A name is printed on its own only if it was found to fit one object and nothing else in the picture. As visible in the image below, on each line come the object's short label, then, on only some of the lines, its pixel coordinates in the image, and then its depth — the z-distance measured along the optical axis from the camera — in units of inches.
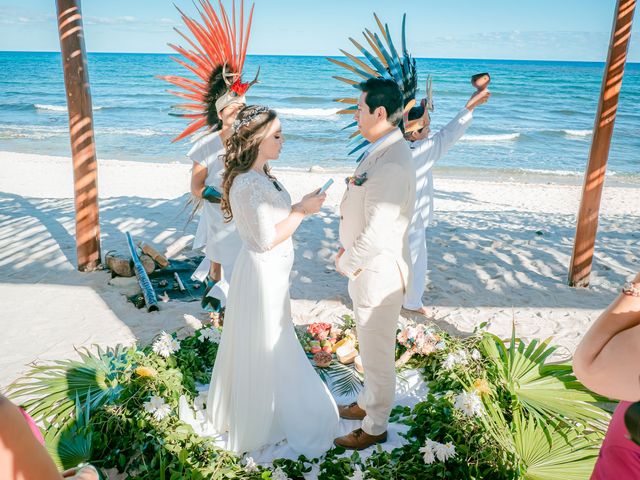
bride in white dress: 119.8
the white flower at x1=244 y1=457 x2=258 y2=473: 121.3
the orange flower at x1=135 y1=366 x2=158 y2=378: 143.7
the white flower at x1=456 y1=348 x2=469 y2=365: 160.1
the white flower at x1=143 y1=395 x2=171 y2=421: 131.1
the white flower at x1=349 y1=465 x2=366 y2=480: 117.0
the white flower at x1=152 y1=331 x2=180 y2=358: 157.2
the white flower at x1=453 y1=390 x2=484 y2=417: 130.2
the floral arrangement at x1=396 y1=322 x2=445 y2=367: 170.2
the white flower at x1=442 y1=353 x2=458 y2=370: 156.5
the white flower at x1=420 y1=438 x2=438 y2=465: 119.2
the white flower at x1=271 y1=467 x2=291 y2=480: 117.5
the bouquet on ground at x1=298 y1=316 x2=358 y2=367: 172.7
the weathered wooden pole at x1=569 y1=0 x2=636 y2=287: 209.3
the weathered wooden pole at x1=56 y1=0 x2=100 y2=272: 226.8
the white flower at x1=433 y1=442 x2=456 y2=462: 118.6
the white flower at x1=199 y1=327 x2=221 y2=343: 178.5
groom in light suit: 116.0
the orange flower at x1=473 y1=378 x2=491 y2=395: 139.2
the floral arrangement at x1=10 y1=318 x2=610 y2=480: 119.5
